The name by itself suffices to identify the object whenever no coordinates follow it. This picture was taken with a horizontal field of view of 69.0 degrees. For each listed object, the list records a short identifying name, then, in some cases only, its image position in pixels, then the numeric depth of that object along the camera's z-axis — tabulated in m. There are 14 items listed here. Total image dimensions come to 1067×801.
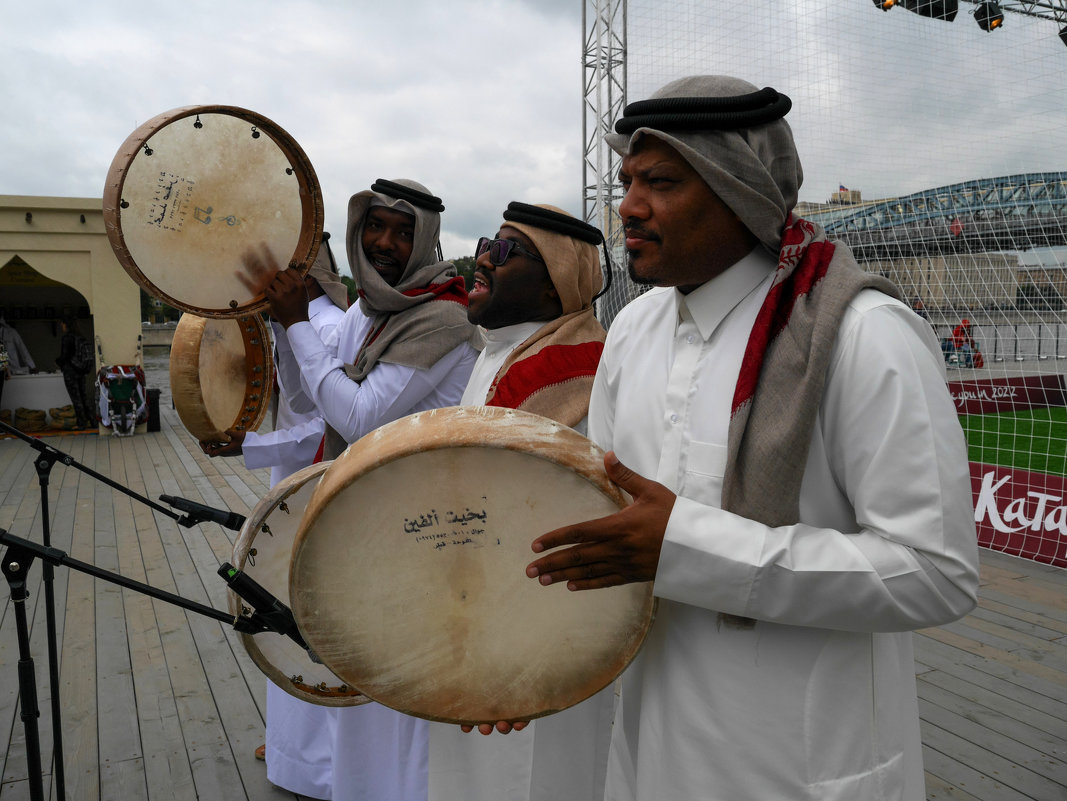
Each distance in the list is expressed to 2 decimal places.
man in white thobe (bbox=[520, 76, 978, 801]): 1.05
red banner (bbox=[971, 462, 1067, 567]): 5.00
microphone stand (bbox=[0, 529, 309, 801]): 1.41
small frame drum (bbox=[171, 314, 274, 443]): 2.47
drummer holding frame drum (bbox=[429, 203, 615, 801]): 1.66
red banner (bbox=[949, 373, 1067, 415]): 10.55
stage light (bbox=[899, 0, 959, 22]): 9.43
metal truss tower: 12.94
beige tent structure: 10.57
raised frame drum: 2.01
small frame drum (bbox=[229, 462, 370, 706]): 1.83
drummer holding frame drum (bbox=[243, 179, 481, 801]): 2.27
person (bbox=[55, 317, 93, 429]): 11.46
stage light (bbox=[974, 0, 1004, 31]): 10.02
